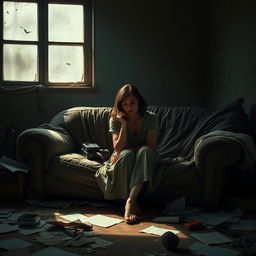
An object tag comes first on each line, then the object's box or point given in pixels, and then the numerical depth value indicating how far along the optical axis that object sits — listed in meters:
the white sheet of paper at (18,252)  2.24
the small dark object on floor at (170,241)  2.32
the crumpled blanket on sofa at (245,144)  3.10
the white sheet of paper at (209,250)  2.26
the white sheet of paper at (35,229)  2.63
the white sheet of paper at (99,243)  2.38
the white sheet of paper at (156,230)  2.65
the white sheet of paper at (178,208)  3.13
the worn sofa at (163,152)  3.17
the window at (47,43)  4.43
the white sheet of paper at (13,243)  2.37
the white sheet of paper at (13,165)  3.46
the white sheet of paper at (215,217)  2.87
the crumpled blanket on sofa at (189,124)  3.47
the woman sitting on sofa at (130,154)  3.06
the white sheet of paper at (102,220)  2.84
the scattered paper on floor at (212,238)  2.46
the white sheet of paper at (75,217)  2.95
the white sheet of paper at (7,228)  2.66
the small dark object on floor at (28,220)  2.75
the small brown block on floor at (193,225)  2.70
